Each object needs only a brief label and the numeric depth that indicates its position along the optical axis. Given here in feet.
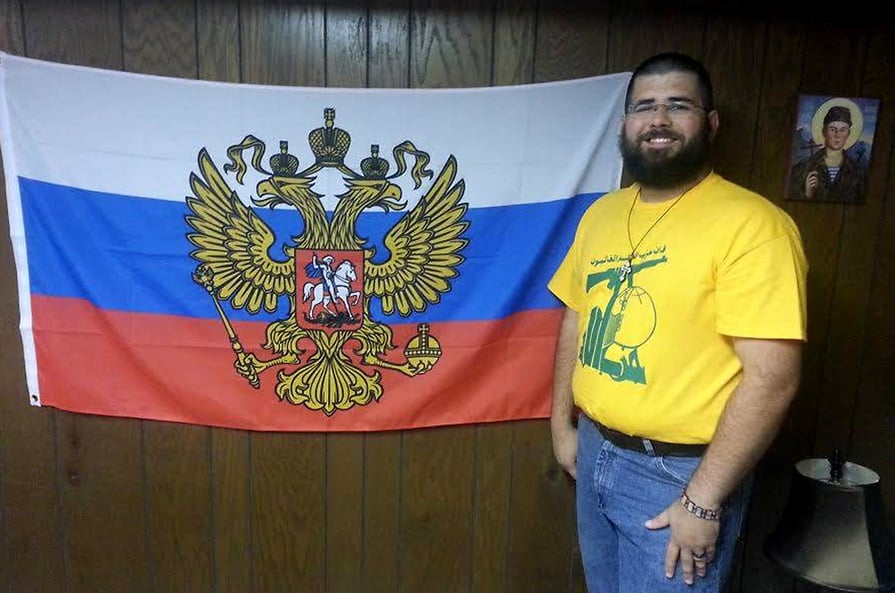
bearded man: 3.48
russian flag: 4.84
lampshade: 4.44
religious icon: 5.10
